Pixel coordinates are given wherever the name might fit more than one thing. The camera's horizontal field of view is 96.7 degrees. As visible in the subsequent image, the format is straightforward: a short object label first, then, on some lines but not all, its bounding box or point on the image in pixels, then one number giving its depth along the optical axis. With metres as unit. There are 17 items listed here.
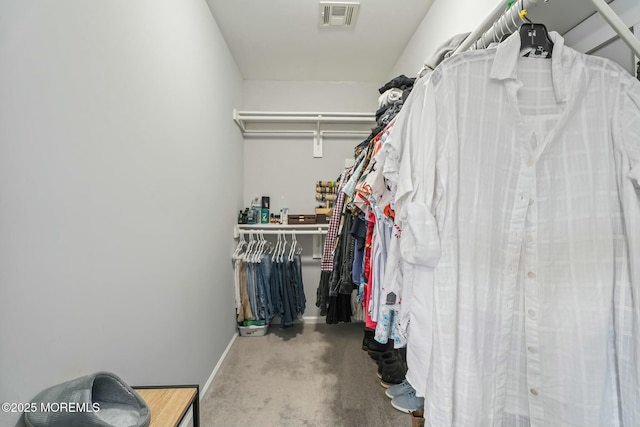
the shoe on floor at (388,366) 1.99
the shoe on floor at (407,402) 1.68
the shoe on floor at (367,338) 2.35
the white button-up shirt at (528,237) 0.75
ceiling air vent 1.94
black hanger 0.83
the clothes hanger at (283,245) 2.72
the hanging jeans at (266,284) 2.60
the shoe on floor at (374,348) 2.28
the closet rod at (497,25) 0.83
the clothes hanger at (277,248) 2.68
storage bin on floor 2.70
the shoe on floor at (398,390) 1.81
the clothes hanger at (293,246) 2.74
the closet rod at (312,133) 3.03
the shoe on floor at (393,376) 1.94
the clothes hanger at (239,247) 2.61
